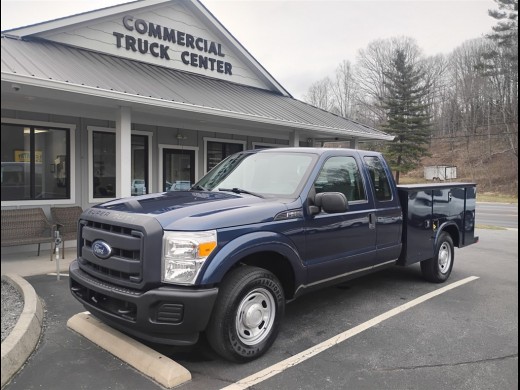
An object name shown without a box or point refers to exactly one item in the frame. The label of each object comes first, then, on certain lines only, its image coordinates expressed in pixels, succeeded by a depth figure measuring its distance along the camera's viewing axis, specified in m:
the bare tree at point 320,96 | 66.00
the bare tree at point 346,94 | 64.94
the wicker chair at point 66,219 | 8.91
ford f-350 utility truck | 3.39
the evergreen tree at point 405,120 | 43.50
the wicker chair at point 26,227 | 8.03
